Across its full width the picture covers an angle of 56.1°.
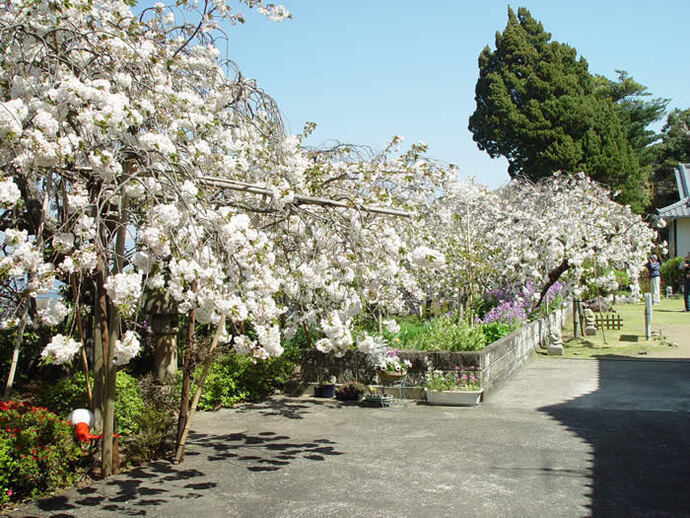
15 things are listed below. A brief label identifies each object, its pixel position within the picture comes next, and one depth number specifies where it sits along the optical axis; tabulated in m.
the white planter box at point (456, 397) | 9.12
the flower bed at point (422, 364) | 9.50
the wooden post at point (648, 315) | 14.87
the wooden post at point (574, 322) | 16.39
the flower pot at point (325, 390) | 9.95
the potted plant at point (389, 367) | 9.68
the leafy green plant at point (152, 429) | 6.45
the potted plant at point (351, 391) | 9.70
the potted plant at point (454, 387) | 9.15
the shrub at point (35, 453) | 5.37
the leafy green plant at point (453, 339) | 10.05
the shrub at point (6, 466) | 5.26
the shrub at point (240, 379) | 9.13
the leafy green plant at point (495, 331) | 12.26
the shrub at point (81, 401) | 6.79
